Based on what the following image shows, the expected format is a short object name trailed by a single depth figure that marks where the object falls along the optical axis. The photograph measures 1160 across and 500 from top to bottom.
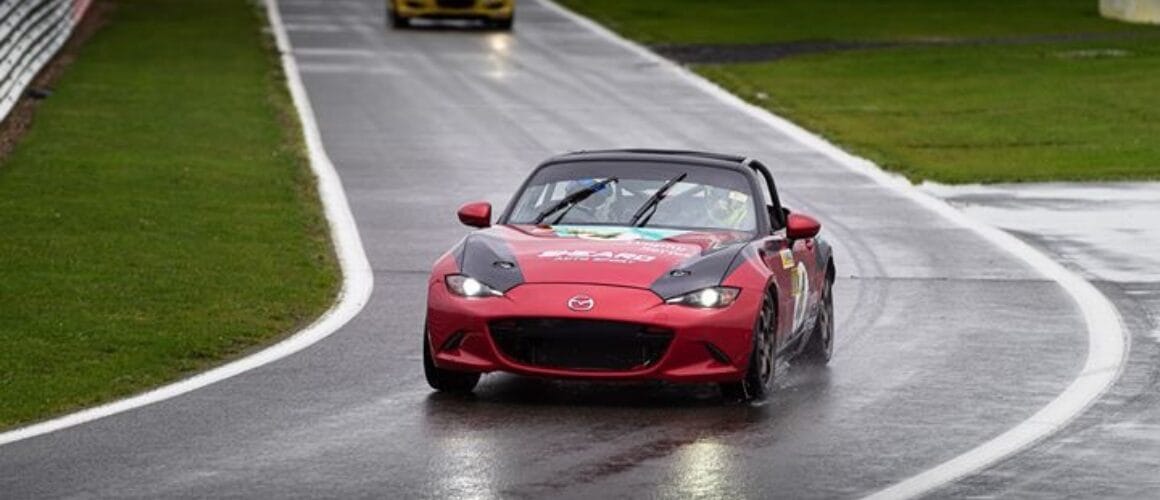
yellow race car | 57.06
